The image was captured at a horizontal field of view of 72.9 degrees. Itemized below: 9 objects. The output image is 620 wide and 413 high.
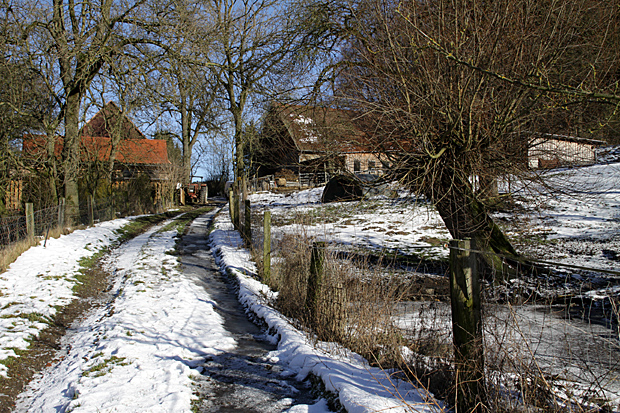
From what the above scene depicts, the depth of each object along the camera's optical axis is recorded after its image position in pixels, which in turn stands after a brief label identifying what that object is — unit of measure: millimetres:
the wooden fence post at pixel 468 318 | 2938
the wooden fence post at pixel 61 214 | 12203
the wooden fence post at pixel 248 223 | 12088
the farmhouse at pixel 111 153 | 14500
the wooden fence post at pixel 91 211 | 15289
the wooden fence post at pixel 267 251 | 8180
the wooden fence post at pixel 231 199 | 16888
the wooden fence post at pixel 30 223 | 9898
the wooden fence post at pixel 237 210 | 15234
